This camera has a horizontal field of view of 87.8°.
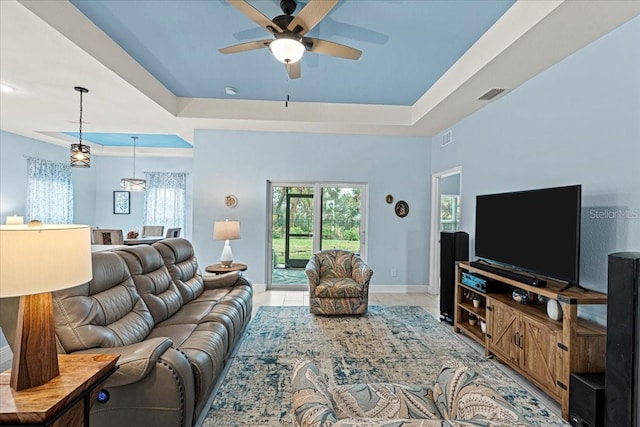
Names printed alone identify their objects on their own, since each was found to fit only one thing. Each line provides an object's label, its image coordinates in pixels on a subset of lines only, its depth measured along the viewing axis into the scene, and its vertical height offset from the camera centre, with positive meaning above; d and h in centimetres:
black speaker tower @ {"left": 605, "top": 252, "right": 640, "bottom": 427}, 189 -73
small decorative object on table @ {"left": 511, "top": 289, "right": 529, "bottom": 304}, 298 -73
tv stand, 230 -95
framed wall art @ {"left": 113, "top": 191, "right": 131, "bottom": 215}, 832 +8
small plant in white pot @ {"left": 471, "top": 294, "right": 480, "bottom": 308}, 373 -98
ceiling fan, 221 +134
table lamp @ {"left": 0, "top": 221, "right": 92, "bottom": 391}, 123 -28
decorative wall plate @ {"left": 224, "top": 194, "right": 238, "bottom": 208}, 575 +14
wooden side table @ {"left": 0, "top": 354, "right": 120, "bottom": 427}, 122 -76
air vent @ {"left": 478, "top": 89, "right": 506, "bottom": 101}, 370 +138
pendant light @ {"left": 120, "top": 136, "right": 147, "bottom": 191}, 711 +50
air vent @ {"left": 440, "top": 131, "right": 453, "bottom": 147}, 525 +121
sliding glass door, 600 -13
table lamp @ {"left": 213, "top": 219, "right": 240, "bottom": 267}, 472 -36
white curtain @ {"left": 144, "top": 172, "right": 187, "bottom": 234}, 821 +22
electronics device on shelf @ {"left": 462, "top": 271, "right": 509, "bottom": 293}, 342 -74
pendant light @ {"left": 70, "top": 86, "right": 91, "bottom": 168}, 393 +61
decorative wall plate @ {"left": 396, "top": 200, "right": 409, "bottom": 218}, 597 +8
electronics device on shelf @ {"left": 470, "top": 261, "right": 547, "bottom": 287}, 270 -54
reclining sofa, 186 -89
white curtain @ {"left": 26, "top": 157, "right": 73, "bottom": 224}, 655 +29
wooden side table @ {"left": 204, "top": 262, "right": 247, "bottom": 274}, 451 -82
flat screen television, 251 -14
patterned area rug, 242 -143
